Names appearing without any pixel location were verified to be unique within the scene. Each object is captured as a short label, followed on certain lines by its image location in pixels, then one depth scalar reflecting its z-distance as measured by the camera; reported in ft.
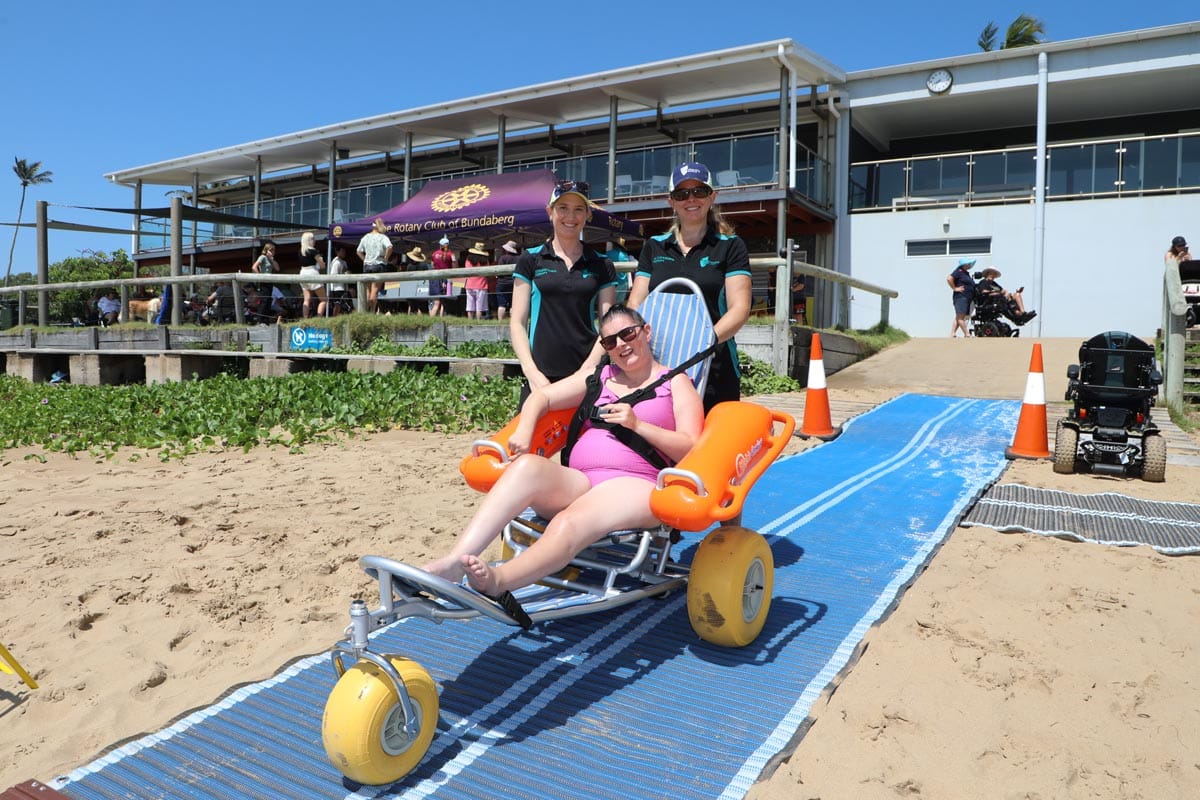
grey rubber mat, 14.28
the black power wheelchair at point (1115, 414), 19.07
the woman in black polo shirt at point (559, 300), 13.15
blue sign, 37.22
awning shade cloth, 60.93
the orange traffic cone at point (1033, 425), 21.21
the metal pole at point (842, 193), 61.00
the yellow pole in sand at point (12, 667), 9.15
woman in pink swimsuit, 8.75
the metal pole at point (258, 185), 84.84
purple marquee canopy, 47.39
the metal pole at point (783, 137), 53.36
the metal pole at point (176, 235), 47.26
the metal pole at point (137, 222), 92.54
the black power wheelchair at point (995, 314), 53.11
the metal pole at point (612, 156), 58.95
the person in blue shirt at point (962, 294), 52.85
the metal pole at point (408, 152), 71.54
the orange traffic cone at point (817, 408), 23.65
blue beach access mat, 7.58
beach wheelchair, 7.30
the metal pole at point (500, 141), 65.36
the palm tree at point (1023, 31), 90.37
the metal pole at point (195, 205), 86.43
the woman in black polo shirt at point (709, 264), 12.55
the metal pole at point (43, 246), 56.59
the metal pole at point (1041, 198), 54.13
